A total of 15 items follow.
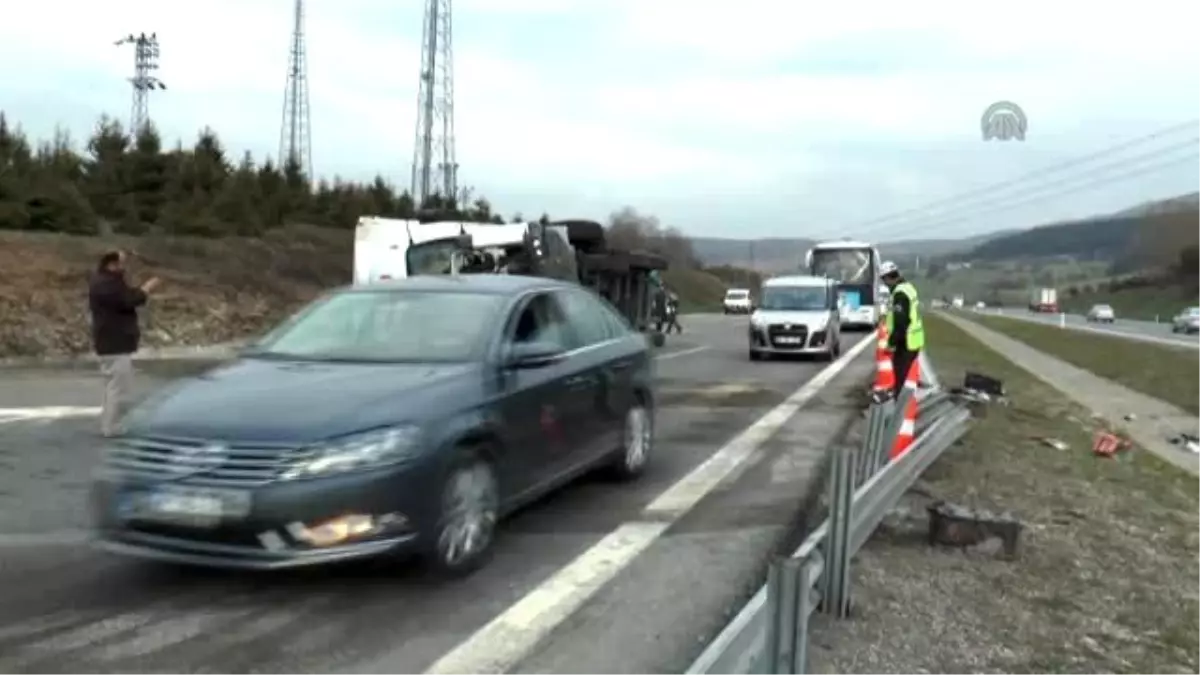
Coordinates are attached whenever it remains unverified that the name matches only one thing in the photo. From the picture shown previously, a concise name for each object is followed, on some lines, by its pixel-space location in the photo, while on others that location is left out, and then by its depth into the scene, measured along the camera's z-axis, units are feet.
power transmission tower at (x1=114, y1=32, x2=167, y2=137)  169.99
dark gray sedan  18.03
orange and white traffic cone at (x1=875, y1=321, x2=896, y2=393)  42.63
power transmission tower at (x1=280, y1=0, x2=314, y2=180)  152.76
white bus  139.03
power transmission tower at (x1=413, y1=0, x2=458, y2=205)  154.61
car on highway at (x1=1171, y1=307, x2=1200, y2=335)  208.85
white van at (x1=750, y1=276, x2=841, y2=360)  81.41
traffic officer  42.52
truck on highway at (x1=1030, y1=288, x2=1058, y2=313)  373.61
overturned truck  67.77
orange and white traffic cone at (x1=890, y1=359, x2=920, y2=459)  29.19
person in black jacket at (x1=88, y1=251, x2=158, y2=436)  37.60
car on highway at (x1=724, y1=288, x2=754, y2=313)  247.09
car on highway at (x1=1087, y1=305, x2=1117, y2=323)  276.21
